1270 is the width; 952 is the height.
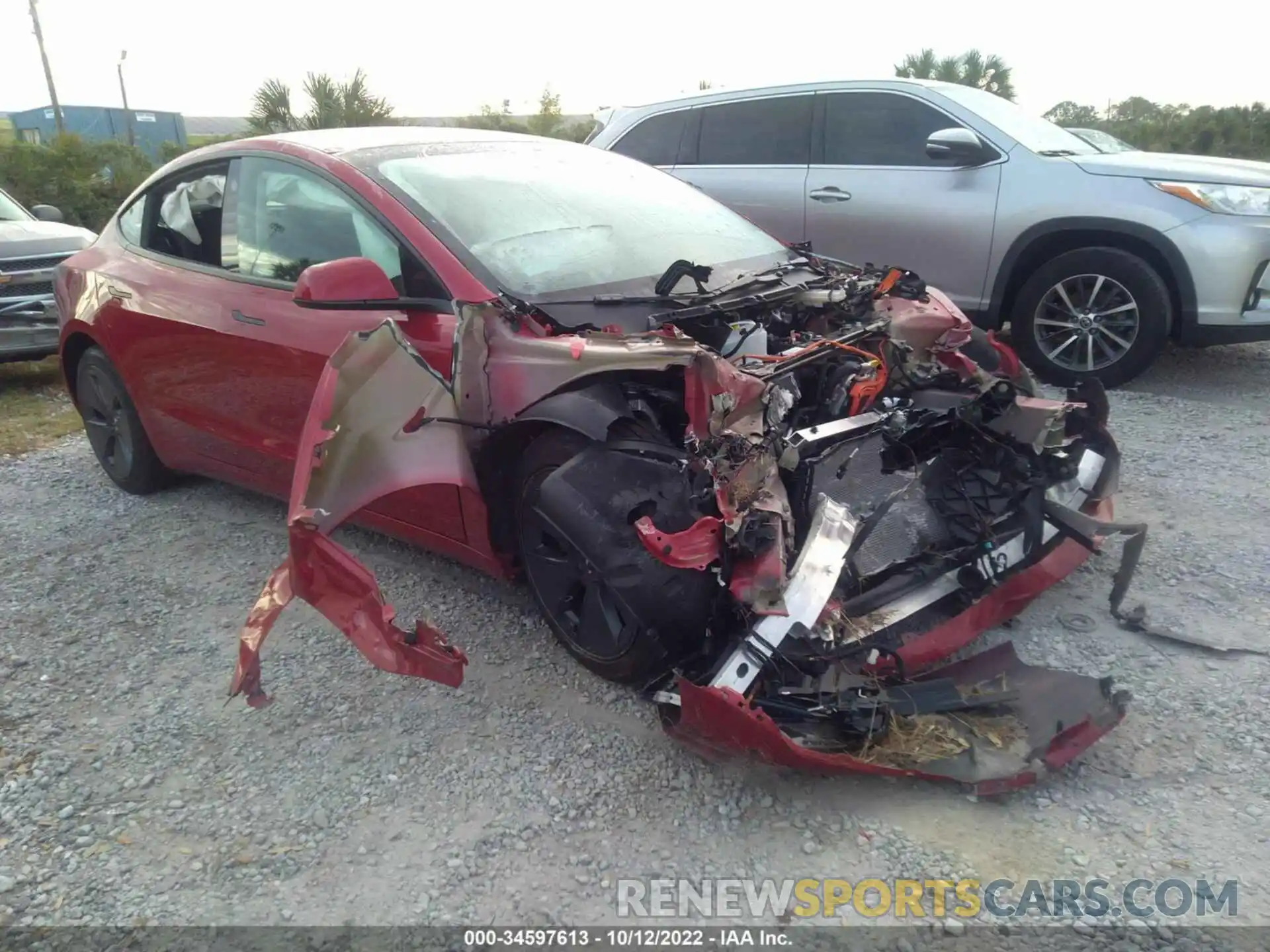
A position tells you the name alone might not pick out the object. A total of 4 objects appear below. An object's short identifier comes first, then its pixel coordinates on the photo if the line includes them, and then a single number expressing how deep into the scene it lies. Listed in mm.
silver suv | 5211
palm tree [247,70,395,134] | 14031
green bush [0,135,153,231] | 13203
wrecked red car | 2447
